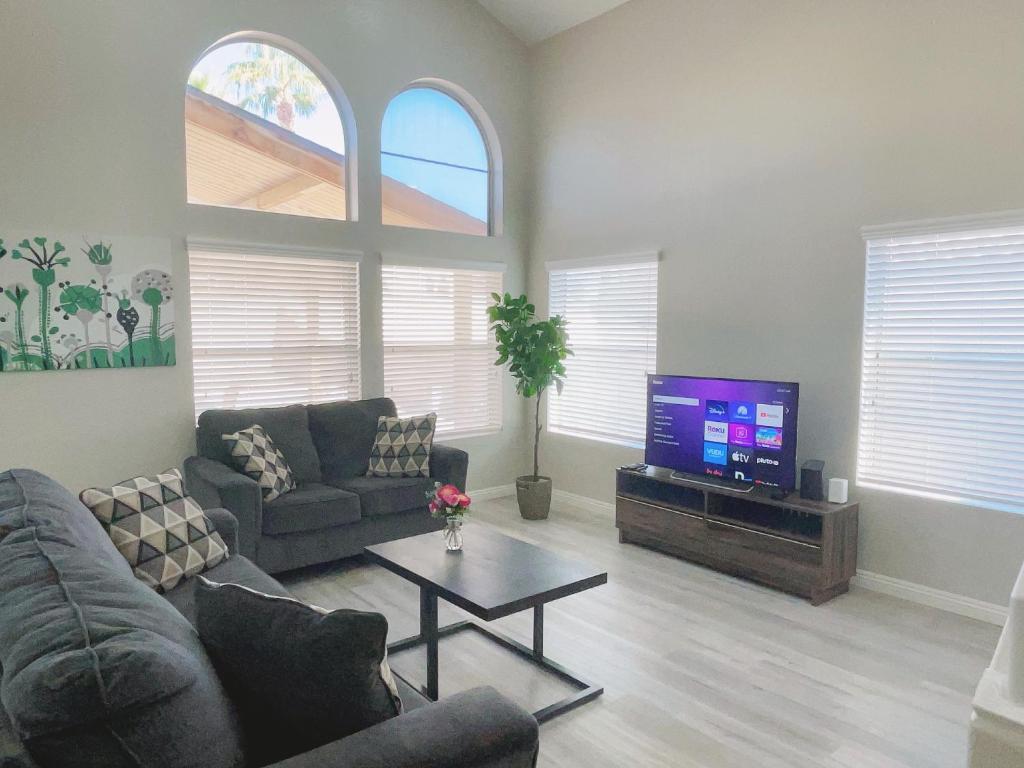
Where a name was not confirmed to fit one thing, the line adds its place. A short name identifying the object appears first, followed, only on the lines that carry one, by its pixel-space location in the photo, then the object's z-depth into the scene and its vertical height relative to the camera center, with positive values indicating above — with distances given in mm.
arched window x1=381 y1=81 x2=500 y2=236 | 5414 +1314
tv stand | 3793 -1162
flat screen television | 4039 -599
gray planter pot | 5379 -1283
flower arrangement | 3100 -761
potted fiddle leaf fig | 5402 -181
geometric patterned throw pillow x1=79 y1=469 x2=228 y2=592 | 2670 -787
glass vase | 3182 -931
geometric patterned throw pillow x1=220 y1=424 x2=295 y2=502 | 4070 -777
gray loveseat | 3898 -971
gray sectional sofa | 1116 -609
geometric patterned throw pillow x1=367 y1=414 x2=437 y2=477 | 4648 -793
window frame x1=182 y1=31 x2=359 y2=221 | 4680 +1651
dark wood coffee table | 2670 -993
